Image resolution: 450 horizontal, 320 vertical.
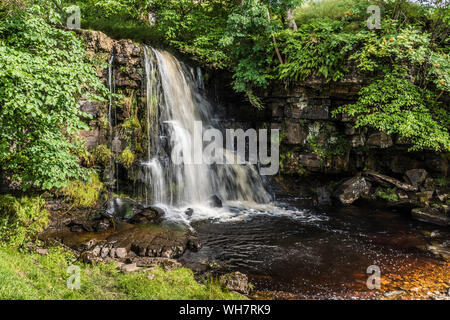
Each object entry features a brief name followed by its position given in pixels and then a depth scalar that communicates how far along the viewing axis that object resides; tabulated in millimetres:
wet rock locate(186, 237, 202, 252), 7382
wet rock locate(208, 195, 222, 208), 10961
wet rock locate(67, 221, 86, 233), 8105
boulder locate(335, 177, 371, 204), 11797
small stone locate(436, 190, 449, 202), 11027
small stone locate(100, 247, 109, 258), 6573
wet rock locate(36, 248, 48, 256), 5824
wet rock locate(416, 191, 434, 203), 11184
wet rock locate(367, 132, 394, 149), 11562
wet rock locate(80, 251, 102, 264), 5809
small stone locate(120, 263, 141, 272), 5617
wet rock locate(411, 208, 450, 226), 9664
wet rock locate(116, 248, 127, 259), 6537
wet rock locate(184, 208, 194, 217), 10008
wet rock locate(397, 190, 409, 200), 11602
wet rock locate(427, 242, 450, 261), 7246
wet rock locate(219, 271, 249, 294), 5305
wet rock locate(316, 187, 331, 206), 11886
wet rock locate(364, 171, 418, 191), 11727
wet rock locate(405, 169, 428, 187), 11805
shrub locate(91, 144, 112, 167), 10133
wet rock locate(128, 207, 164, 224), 8961
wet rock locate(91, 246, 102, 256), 6588
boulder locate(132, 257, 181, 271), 5941
